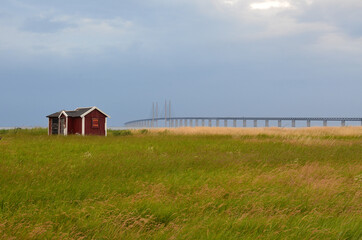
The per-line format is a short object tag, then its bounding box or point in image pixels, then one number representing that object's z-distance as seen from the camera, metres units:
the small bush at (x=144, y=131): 42.83
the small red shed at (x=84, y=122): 36.03
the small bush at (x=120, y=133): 39.61
